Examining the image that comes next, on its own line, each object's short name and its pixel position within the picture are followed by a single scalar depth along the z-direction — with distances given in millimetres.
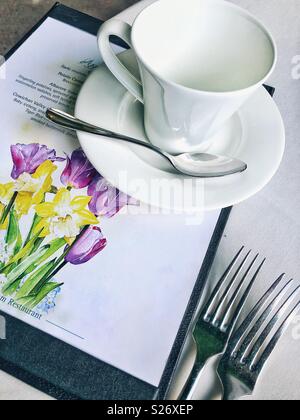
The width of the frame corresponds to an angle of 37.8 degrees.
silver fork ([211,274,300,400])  268
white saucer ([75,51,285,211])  306
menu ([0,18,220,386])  280
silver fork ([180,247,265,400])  272
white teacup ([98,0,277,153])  294
